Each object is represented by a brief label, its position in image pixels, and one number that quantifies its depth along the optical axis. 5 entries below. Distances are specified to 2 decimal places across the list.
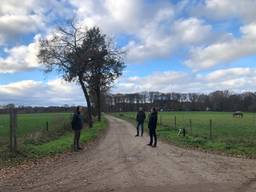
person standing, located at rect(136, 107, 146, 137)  13.47
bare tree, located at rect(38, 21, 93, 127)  18.74
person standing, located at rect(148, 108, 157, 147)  9.98
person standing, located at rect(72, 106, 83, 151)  9.53
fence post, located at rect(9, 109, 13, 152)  8.08
